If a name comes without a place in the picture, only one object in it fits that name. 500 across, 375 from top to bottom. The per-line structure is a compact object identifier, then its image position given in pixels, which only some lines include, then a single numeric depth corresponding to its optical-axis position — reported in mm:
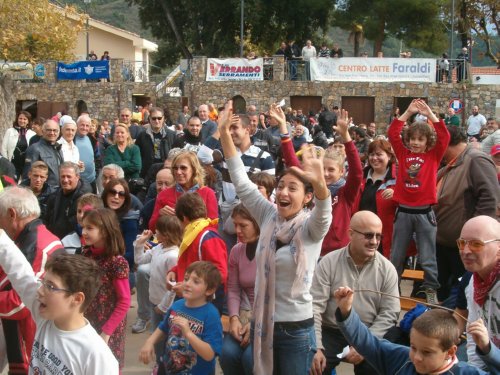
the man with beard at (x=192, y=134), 9484
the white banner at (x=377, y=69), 29234
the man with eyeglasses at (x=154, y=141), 10141
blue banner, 32938
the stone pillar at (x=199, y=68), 31281
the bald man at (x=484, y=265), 3582
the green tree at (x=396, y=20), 34812
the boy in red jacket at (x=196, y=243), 4902
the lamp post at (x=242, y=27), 32625
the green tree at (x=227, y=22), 35938
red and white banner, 30828
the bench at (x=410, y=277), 6427
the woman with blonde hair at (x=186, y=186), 5887
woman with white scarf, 3990
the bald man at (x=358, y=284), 4469
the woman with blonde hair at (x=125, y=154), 9109
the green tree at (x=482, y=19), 35062
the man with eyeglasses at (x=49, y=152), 8406
